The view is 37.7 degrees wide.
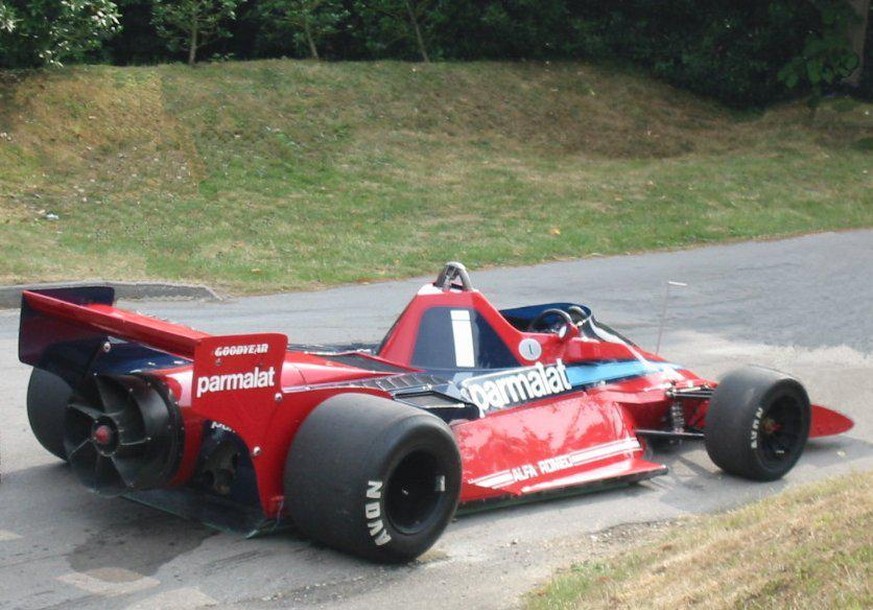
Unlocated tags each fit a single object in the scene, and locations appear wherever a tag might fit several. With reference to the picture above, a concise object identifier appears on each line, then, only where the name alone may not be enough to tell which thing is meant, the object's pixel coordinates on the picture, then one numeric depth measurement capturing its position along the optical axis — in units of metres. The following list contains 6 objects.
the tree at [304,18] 25.36
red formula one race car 6.12
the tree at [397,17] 26.67
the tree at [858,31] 27.38
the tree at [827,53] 26.02
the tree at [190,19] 23.52
